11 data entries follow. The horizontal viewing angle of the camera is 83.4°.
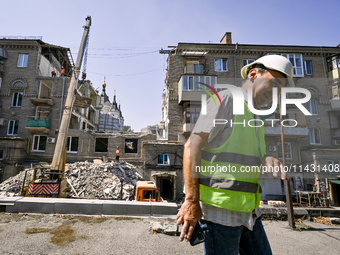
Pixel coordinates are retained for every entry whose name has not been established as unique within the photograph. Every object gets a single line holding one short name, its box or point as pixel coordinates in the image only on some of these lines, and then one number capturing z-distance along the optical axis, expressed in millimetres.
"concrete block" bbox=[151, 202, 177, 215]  4736
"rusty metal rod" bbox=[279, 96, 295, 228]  5023
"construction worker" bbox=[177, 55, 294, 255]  1522
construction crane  10547
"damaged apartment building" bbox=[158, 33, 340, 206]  21797
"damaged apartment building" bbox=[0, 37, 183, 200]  21859
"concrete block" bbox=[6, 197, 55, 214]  4398
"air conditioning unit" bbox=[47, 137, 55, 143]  23188
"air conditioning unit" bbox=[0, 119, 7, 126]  23755
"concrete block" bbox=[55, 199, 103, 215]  4480
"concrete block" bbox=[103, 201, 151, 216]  4586
